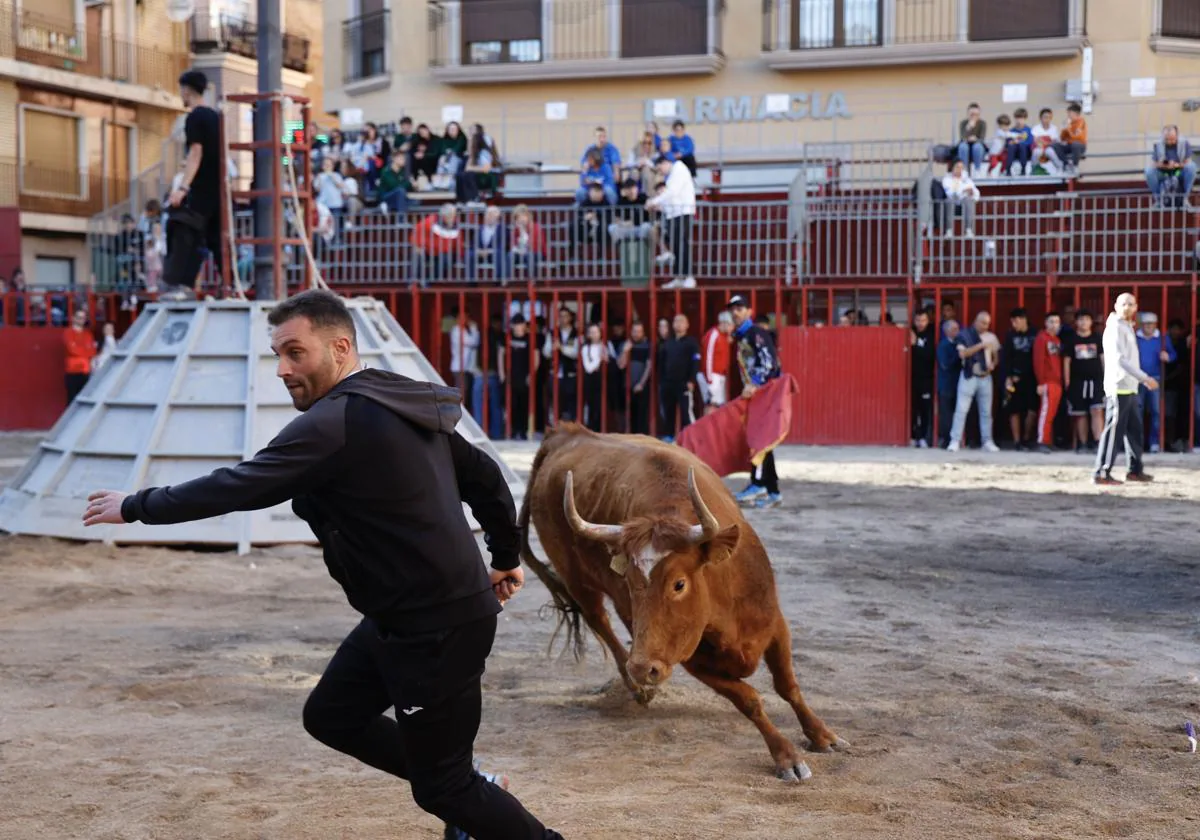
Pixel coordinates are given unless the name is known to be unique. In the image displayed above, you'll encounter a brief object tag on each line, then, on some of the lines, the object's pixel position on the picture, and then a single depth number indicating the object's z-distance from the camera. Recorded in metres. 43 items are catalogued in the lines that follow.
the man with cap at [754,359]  13.38
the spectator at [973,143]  21.95
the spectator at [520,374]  21.39
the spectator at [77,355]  23.84
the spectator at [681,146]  21.50
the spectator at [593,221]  21.27
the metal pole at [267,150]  12.02
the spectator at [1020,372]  19.52
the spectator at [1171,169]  19.86
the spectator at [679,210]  20.64
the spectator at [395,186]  22.62
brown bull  5.54
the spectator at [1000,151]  22.02
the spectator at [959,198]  20.03
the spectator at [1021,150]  21.77
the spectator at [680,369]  20.02
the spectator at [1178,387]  19.48
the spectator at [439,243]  21.77
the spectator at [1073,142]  21.47
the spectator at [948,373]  19.58
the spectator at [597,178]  21.36
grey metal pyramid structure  11.39
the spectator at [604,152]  21.62
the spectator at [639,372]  20.80
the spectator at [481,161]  23.33
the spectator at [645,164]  21.23
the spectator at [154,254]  23.22
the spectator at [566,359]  21.36
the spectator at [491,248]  21.52
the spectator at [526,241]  21.36
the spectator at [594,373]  20.92
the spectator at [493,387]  21.73
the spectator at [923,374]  19.94
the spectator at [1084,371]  18.97
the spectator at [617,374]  21.23
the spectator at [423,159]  23.86
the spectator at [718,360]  17.17
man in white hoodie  14.50
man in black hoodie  3.84
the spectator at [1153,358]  18.45
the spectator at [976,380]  19.16
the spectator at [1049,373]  19.31
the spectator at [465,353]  21.75
